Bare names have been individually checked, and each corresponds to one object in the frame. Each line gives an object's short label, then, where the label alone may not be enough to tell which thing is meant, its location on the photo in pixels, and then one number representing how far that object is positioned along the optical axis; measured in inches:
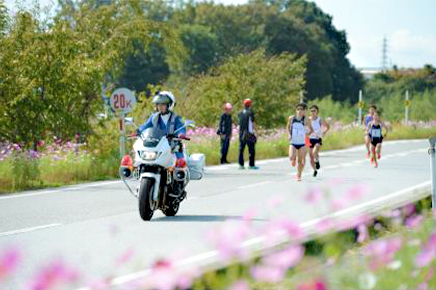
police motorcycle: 973.2
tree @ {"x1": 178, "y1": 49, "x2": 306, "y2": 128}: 2760.8
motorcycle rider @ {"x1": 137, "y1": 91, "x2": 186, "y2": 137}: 1015.6
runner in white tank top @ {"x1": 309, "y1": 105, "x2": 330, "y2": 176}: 1785.2
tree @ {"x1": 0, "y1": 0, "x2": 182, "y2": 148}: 1759.4
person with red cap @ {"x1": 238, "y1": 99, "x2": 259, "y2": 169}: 1983.3
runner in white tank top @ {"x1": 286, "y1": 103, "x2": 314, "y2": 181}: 1581.0
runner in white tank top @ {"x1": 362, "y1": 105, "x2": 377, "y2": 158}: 2010.3
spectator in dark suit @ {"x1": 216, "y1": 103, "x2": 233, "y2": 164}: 2118.6
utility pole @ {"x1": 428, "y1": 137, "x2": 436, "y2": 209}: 954.7
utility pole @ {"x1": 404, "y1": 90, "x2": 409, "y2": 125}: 4369.1
